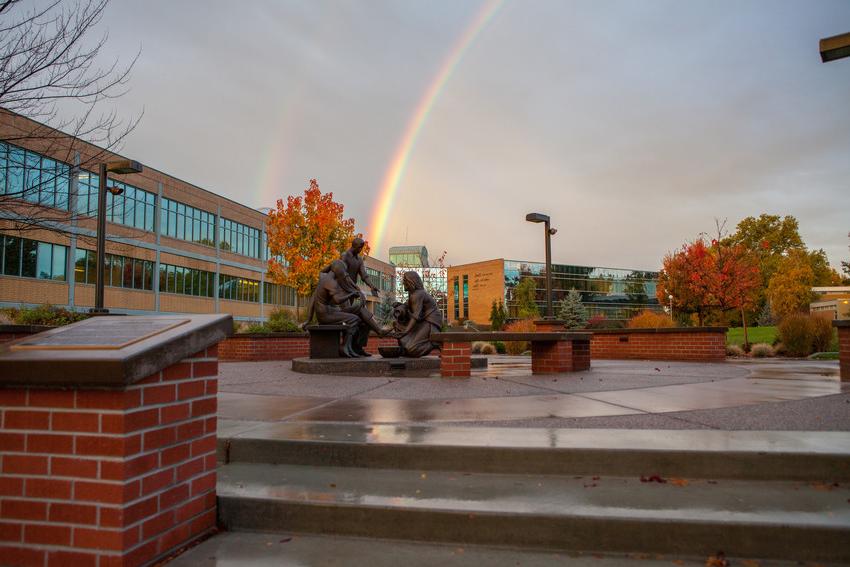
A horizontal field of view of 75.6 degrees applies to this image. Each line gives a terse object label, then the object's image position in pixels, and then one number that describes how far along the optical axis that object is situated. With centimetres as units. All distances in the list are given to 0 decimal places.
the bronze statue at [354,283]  1231
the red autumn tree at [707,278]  2430
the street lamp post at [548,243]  1982
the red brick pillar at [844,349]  861
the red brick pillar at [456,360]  995
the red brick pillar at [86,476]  253
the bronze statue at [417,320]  1184
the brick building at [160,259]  2934
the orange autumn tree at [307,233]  3612
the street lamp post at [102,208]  1303
